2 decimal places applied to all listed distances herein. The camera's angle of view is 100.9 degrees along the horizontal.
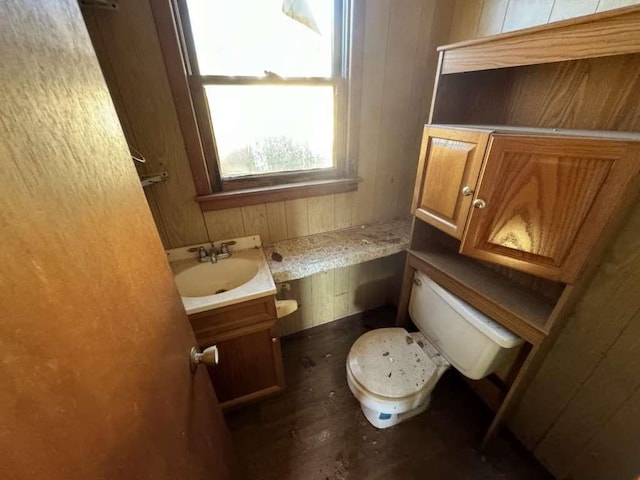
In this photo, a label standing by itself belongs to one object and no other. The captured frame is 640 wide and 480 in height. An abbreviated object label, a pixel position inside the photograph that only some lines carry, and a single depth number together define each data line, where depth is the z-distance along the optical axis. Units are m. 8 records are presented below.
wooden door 0.27
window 1.03
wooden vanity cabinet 1.08
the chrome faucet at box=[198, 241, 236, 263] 1.30
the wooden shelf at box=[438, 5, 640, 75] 0.59
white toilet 1.03
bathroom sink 1.27
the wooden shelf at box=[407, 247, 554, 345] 0.91
